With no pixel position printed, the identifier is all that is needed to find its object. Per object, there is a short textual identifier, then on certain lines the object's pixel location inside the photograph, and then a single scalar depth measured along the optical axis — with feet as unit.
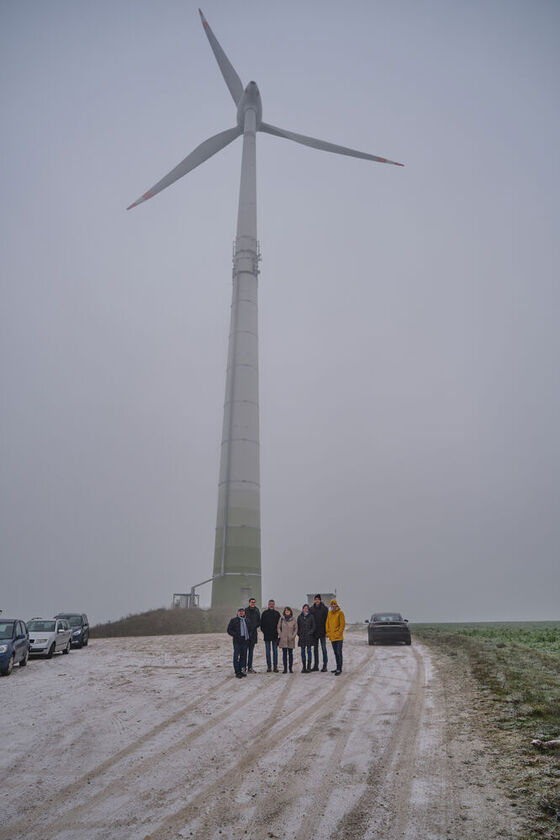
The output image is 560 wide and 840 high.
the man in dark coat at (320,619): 62.39
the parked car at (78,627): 101.04
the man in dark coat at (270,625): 62.28
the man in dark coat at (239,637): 58.44
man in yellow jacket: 59.52
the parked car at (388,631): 96.63
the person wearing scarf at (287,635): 61.41
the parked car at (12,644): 64.28
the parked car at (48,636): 82.28
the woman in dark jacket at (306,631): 61.77
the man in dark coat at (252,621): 61.20
